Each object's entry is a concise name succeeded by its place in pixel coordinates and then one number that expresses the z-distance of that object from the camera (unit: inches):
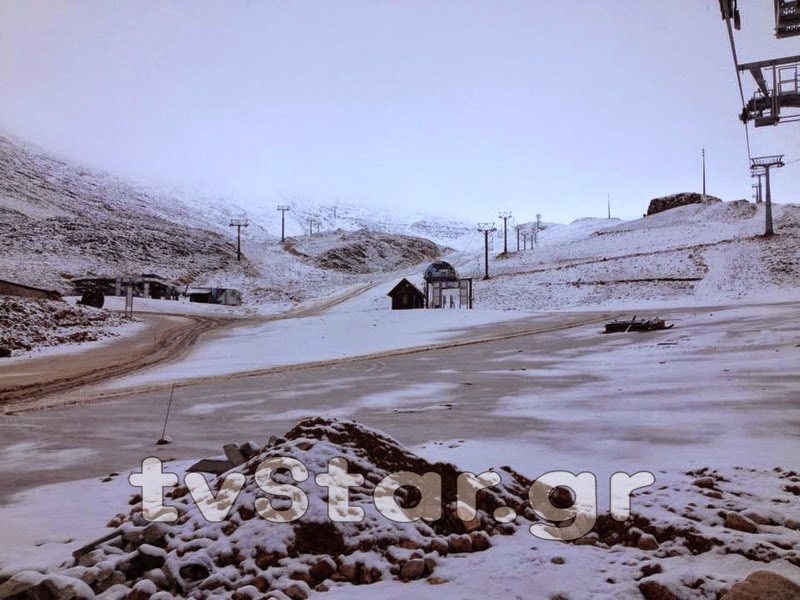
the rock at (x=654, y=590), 116.5
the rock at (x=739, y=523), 147.5
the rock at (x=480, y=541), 150.9
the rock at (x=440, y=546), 148.0
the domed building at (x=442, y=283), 2094.0
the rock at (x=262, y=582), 132.2
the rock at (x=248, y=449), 211.8
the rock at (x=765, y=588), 107.7
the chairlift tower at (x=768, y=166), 2262.6
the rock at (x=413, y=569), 137.0
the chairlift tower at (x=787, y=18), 412.2
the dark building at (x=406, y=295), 2121.1
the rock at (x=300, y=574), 135.6
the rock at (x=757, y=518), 151.7
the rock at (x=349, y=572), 137.1
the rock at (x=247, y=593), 128.3
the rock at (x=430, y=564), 139.4
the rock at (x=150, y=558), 140.2
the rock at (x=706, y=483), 181.4
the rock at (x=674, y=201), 4589.1
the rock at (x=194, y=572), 136.4
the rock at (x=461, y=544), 149.7
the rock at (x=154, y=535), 147.2
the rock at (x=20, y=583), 130.3
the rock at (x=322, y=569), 137.2
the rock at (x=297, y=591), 129.9
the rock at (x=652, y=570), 127.5
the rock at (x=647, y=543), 142.4
